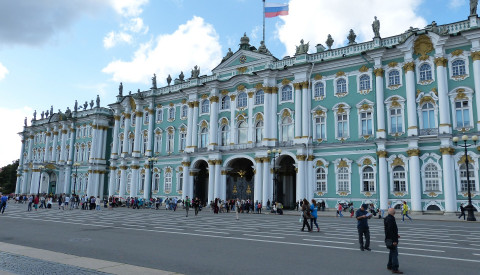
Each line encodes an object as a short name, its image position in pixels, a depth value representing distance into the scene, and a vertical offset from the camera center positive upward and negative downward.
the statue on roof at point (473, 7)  34.19 +16.59
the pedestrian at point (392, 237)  9.37 -1.12
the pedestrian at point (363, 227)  12.88 -1.17
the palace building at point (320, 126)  34.34 +7.37
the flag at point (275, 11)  44.56 +21.06
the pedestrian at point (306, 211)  18.57 -0.94
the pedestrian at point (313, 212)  18.89 -1.00
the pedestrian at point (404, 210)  27.14 -1.21
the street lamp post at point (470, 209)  27.48 -1.10
